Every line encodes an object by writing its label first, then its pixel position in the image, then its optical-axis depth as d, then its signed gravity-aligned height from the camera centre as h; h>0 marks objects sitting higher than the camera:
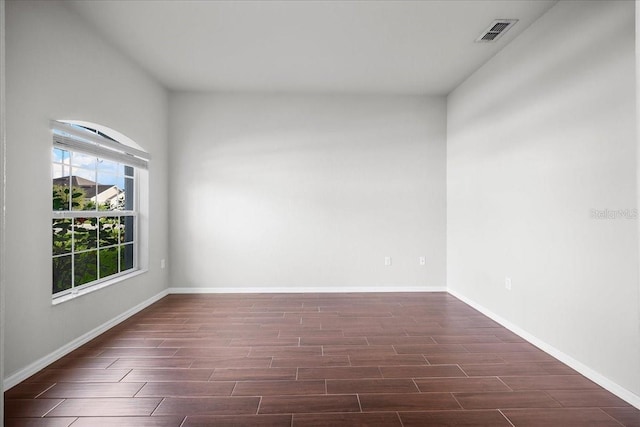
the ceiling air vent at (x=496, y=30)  3.14 +1.65
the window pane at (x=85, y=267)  3.26 -0.48
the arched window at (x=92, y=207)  3.04 +0.08
